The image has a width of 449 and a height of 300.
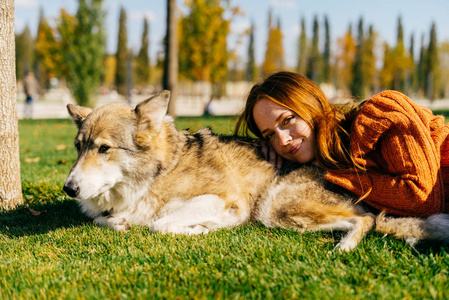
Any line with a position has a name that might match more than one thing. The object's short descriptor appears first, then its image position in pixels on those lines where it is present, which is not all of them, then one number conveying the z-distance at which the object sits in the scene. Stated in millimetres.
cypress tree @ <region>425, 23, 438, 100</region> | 58531
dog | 3465
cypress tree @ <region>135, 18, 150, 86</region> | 67744
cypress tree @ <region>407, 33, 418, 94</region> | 65000
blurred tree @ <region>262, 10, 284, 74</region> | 57188
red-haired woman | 3164
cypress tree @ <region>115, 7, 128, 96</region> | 59344
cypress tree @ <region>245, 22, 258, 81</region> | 65125
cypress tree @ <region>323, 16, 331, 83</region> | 63531
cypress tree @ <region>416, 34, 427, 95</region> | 63462
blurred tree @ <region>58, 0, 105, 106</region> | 30141
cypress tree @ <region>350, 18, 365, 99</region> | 48756
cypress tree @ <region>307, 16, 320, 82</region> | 54003
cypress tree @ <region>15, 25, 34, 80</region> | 73950
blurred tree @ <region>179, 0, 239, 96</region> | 29781
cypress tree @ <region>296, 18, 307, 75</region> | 67125
